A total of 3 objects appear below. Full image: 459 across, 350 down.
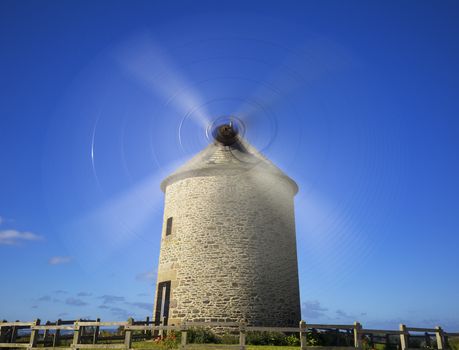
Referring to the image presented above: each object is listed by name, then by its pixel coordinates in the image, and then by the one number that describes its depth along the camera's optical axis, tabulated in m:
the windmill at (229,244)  15.43
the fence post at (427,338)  11.66
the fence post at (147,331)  15.55
